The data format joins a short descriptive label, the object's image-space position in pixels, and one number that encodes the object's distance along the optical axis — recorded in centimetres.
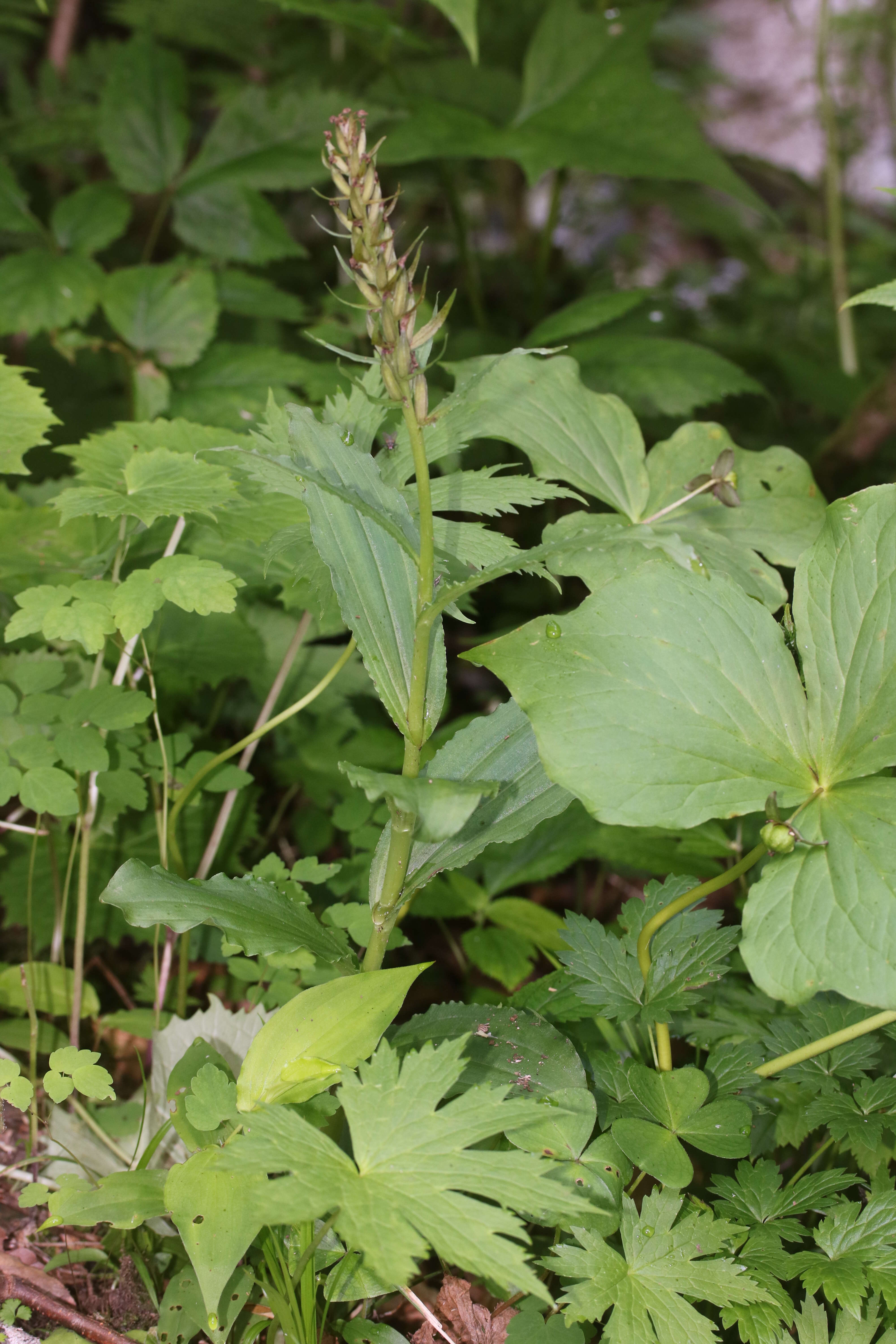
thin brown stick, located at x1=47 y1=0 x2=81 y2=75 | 403
